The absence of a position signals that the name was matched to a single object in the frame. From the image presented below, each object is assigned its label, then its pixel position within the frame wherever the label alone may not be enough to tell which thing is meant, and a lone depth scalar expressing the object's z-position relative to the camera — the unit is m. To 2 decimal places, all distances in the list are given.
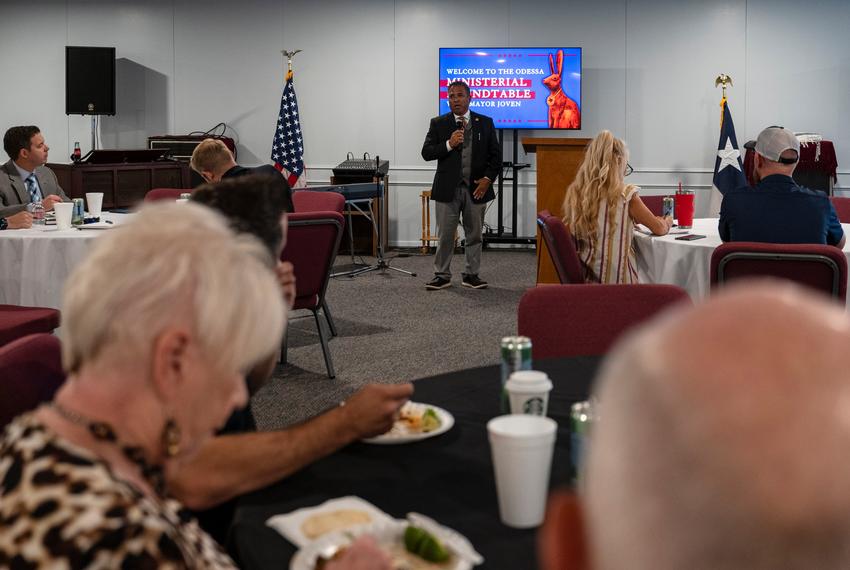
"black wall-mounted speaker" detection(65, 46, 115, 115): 9.56
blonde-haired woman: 4.44
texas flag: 9.10
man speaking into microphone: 7.41
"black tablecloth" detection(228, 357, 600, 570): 1.23
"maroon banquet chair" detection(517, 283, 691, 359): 2.42
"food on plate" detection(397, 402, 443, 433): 1.67
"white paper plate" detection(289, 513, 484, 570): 1.16
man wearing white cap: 3.86
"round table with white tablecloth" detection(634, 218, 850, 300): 4.13
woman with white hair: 0.91
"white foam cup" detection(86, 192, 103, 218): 4.97
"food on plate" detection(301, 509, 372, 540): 1.26
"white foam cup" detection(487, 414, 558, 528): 1.25
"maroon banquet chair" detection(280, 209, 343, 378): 4.35
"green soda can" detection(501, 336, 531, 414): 1.64
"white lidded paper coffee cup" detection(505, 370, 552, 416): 1.51
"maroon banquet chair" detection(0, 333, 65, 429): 1.67
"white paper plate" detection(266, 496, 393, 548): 1.25
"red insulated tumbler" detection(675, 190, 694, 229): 4.70
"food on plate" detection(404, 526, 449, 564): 1.16
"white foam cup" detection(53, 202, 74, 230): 4.51
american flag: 9.23
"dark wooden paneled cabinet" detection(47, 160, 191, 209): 8.49
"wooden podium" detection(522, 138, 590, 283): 6.77
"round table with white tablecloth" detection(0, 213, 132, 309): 4.31
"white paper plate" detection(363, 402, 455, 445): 1.61
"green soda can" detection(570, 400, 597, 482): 1.34
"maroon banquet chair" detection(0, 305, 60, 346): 3.61
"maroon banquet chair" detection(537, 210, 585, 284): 4.27
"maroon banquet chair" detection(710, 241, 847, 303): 3.31
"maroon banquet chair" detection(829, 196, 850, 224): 5.88
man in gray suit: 5.38
